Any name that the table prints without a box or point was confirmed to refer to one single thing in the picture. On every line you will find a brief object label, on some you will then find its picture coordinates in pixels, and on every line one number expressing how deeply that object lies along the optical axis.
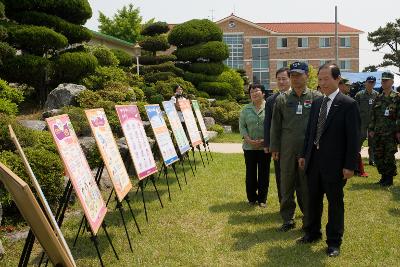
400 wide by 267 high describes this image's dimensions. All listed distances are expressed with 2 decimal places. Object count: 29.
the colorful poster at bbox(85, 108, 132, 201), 4.60
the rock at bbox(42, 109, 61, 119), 11.47
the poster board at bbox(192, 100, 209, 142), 11.54
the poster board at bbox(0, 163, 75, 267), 2.10
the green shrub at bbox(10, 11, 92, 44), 13.62
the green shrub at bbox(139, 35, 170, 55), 25.53
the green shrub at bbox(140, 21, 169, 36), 26.35
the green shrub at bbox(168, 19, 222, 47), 26.50
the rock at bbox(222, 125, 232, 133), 19.46
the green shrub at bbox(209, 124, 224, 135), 17.77
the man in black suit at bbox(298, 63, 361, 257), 4.49
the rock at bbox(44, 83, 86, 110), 13.11
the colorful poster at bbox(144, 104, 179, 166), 7.21
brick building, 56.09
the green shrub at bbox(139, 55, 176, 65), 25.76
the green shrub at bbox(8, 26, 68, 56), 13.03
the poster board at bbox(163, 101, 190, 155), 8.66
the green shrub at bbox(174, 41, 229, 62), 26.16
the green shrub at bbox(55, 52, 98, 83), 14.09
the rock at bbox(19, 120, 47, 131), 9.29
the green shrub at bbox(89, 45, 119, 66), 17.17
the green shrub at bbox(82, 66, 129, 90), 15.12
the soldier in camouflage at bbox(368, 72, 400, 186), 7.97
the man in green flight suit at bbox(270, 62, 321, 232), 5.20
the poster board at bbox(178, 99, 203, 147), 10.02
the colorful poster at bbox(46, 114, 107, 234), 3.65
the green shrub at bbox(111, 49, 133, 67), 22.91
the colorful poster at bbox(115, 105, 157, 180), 5.71
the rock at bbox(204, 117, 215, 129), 18.66
